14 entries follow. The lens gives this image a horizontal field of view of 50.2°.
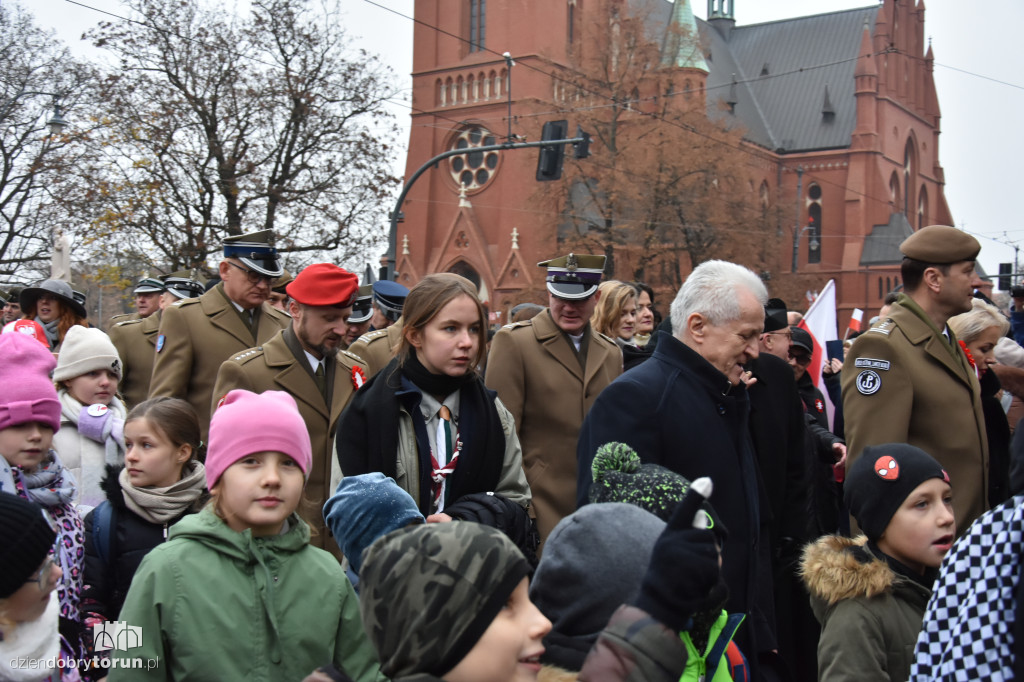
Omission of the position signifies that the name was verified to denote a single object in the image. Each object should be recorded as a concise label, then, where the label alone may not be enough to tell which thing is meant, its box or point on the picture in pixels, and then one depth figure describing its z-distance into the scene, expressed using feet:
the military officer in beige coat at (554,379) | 21.17
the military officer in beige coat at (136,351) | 28.25
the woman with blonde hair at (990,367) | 19.34
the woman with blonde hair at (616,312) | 25.62
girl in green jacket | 10.56
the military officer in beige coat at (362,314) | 33.96
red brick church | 167.43
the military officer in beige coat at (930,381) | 17.26
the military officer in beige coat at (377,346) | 25.62
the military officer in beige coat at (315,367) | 17.43
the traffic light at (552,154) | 67.87
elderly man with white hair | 13.24
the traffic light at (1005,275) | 126.31
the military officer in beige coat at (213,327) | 21.44
